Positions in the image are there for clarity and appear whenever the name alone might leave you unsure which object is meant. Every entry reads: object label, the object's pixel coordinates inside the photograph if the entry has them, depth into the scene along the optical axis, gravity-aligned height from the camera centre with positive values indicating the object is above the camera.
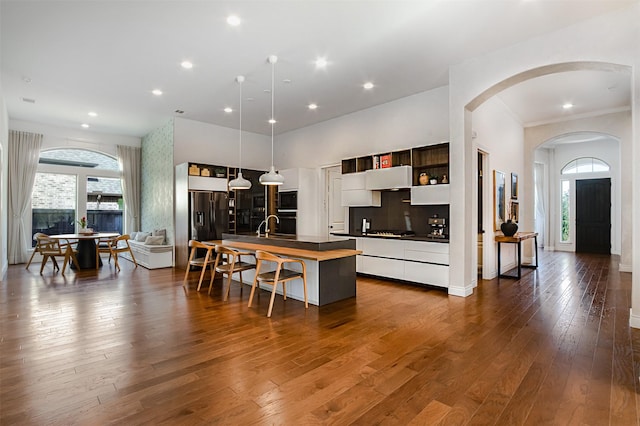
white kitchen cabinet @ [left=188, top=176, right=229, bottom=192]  6.88 +0.67
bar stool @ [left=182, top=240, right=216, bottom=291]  5.06 -0.65
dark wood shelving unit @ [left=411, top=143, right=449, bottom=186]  5.37 +0.88
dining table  7.04 -0.80
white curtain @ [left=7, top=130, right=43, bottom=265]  7.41 +0.78
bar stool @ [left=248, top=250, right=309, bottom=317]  3.86 -0.80
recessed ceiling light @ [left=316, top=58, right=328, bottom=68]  4.45 +2.14
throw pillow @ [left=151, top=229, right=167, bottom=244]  7.50 -0.44
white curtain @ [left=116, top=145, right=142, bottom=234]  8.90 +0.89
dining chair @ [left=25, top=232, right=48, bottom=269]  6.42 -0.52
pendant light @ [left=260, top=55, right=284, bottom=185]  4.83 +0.53
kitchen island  4.20 -0.71
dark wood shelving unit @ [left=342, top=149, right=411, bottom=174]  5.77 +0.99
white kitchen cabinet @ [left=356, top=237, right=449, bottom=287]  4.91 -0.81
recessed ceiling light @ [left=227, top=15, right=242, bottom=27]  3.45 +2.13
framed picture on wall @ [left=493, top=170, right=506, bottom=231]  5.99 +0.23
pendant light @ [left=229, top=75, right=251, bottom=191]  5.27 +0.50
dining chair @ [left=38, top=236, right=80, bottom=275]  6.38 -0.71
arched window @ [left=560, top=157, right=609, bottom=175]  9.46 +1.35
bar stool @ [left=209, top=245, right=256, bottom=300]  4.53 -0.77
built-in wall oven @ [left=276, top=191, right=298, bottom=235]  7.82 +0.05
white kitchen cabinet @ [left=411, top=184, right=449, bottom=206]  5.05 +0.28
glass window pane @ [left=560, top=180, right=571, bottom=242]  10.06 +0.04
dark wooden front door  9.26 -0.18
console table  5.71 -0.51
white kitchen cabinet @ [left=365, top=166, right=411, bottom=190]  5.50 +0.61
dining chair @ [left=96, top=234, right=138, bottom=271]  6.87 -0.76
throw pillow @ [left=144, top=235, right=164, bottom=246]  7.16 -0.59
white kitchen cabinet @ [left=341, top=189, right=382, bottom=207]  6.19 +0.28
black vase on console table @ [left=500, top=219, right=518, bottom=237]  5.83 -0.32
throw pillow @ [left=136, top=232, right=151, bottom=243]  7.80 -0.53
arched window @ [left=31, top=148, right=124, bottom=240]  8.09 +0.62
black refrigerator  6.78 -0.02
